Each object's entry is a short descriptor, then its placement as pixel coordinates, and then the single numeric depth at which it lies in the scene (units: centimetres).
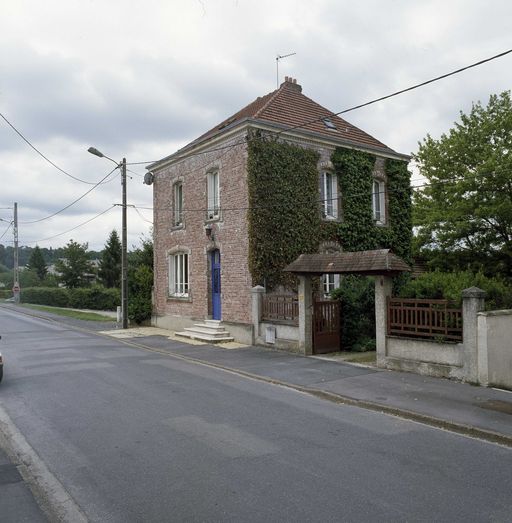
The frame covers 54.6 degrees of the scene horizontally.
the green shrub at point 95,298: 3522
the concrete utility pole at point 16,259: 4397
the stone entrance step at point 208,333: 1706
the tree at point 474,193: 2272
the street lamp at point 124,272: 2153
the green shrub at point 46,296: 4093
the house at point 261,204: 1698
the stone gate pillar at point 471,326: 965
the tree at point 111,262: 4400
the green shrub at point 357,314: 1423
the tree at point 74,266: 4628
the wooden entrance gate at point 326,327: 1399
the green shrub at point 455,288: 1080
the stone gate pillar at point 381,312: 1159
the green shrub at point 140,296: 2328
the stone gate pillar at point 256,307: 1595
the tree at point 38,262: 6544
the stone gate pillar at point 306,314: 1384
